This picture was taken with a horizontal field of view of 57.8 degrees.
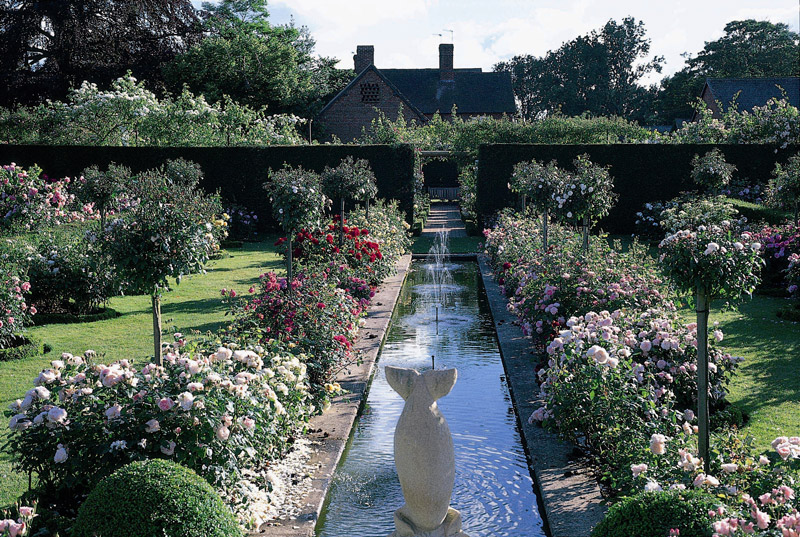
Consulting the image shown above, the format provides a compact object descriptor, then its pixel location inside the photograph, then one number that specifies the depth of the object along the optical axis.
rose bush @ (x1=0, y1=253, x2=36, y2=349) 8.06
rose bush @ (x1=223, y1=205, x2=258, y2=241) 20.03
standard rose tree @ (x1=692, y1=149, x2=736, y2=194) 16.97
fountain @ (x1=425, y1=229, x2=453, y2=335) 12.76
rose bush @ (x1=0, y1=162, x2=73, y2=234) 13.04
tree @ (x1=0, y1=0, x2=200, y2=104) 27.86
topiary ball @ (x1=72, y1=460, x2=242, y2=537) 3.28
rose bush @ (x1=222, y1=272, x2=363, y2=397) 6.84
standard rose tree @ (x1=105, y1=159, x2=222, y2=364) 5.25
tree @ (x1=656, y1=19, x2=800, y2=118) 46.84
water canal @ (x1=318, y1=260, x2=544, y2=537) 4.77
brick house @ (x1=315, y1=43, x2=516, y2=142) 37.97
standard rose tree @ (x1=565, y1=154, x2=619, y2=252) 10.51
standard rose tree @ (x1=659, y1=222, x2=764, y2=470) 4.29
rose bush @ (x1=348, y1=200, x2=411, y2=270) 13.64
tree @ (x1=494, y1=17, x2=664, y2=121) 51.16
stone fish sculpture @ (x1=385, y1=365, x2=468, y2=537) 3.50
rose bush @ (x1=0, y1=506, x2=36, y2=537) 3.31
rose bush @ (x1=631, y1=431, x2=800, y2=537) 2.89
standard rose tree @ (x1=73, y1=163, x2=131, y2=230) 14.52
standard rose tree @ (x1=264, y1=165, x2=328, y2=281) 9.08
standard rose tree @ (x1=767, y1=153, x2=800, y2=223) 12.51
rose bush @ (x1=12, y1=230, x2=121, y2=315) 10.29
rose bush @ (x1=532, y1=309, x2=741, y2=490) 4.89
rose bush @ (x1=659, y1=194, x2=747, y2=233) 10.35
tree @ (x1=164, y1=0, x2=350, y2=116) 32.12
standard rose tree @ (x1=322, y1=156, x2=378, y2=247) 13.40
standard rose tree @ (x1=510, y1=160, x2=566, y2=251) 11.28
